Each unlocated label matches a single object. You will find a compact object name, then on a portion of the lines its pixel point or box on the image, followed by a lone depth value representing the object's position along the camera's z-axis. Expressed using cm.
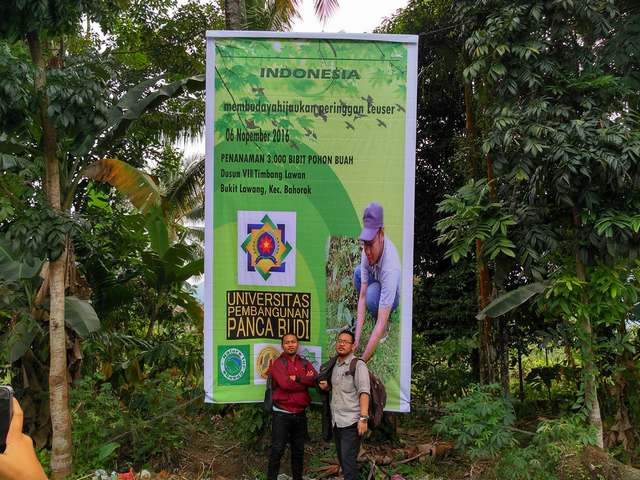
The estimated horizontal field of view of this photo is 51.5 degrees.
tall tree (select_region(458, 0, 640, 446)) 568
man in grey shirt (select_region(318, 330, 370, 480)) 566
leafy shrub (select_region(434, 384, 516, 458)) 588
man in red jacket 598
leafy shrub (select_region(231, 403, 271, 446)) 674
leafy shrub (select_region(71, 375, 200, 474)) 632
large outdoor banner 631
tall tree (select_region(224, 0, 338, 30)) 998
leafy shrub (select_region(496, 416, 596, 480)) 570
